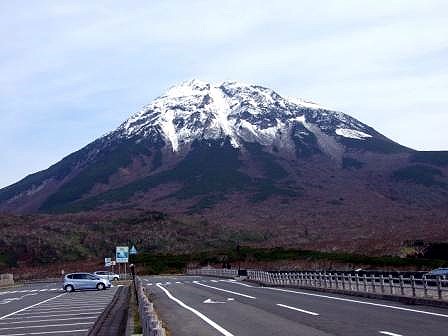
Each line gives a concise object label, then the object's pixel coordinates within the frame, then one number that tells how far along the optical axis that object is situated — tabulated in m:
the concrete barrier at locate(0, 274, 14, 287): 64.67
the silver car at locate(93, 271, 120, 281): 63.13
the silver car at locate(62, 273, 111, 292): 47.69
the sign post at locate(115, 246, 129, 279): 50.16
